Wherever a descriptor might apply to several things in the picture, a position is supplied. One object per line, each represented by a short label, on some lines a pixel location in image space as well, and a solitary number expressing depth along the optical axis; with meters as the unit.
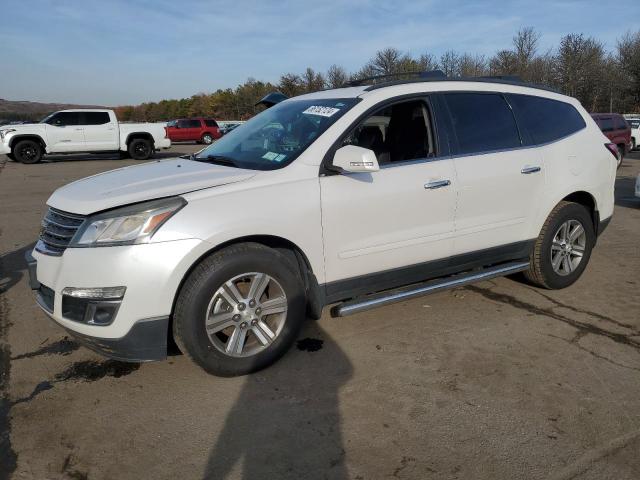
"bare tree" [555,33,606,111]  46.66
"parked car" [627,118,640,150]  24.18
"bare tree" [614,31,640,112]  45.50
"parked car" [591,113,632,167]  17.64
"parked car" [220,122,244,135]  35.51
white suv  2.89
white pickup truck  18.83
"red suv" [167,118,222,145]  32.91
